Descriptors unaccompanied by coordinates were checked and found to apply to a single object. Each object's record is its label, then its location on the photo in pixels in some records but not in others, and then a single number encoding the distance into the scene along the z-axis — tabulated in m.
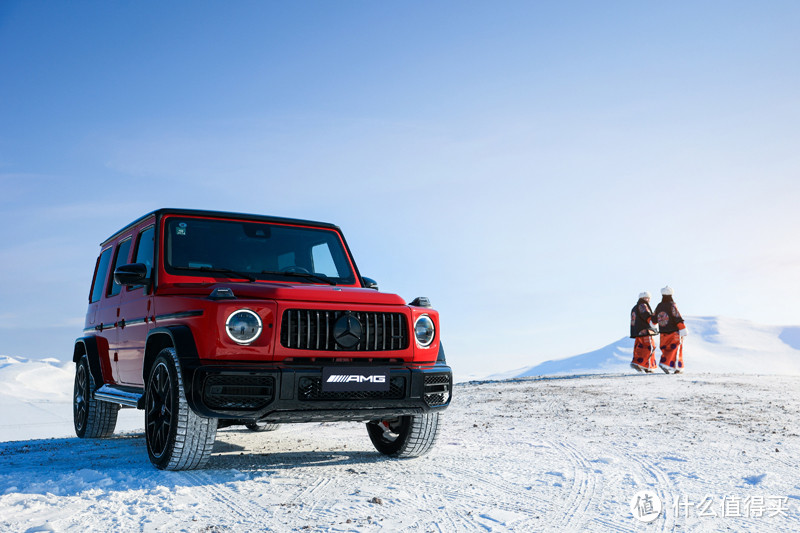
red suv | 4.58
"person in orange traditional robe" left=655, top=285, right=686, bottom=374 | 17.30
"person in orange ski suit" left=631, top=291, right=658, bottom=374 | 17.69
